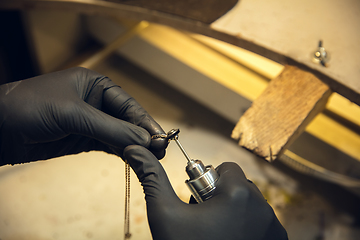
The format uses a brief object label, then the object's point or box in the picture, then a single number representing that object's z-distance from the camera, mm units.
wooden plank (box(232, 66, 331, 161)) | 313
